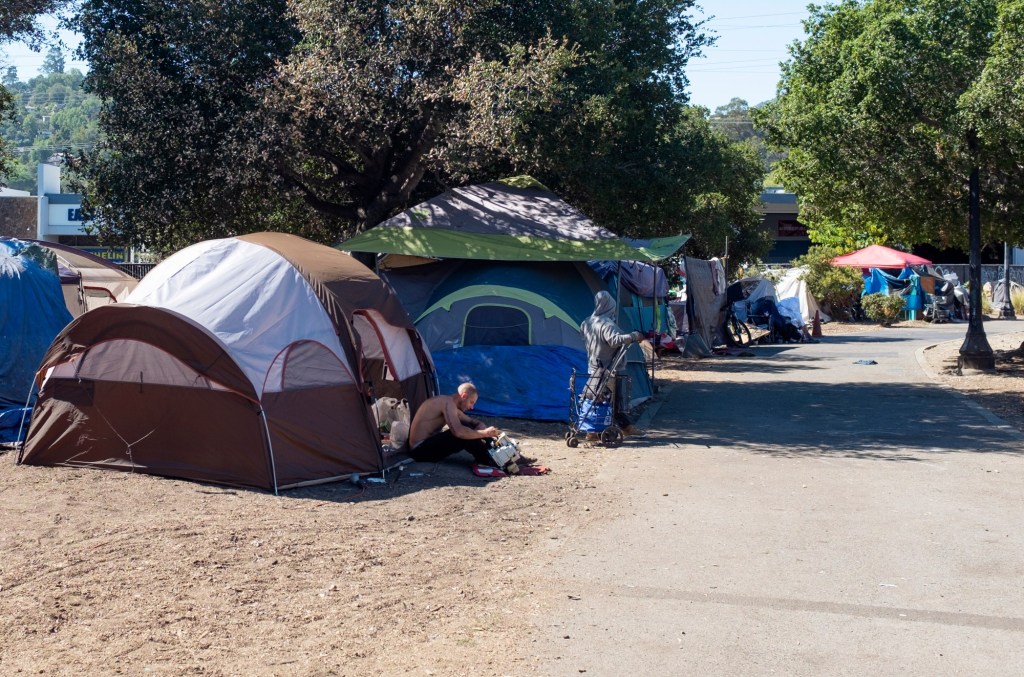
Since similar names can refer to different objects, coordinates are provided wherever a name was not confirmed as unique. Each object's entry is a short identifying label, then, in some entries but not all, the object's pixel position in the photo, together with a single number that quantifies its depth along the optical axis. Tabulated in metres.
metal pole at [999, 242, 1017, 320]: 37.28
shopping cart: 12.02
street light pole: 18.75
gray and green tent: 13.68
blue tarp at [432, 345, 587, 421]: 13.64
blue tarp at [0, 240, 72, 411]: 11.85
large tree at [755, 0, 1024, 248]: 17.09
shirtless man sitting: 10.25
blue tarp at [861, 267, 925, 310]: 35.78
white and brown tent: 9.30
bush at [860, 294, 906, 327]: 34.06
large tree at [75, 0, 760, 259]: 13.65
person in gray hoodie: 12.04
